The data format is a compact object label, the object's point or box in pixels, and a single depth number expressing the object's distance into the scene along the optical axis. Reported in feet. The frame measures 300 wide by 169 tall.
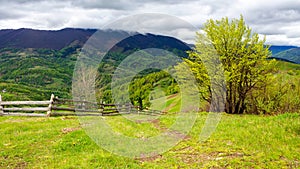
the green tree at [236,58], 82.07
